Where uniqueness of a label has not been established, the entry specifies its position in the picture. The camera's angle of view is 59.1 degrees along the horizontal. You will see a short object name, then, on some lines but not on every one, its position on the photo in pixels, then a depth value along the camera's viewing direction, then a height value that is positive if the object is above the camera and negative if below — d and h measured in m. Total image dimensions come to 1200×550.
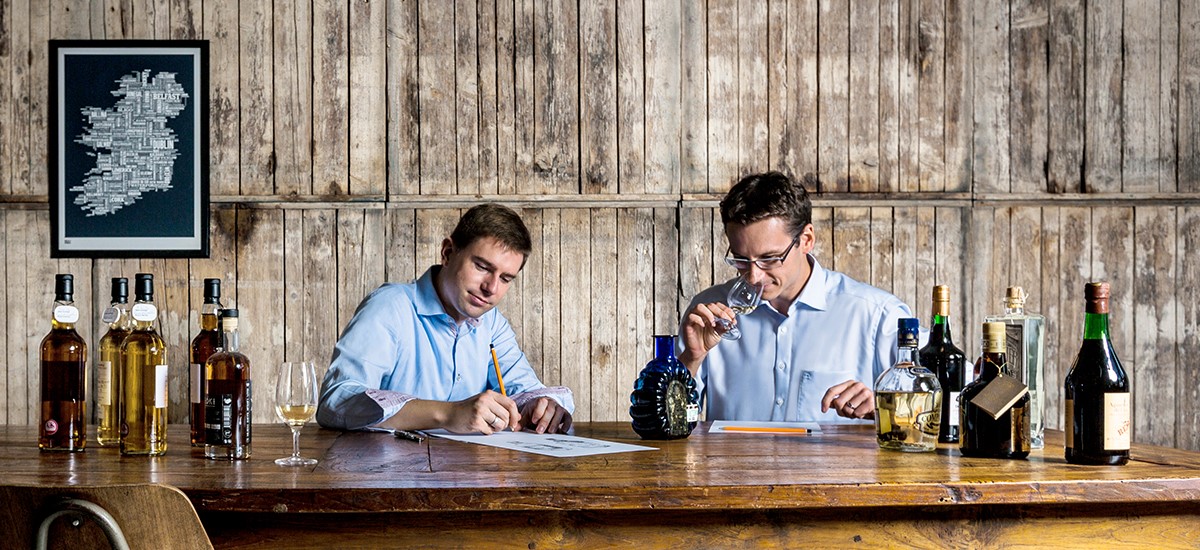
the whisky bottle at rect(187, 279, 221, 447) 1.97 -0.14
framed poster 3.68 +0.43
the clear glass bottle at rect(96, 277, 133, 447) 1.91 -0.18
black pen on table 2.14 -0.33
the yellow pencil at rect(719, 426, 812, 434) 2.28 -0.34
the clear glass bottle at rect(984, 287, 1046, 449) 1.97 -0.14
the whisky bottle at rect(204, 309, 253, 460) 1.86 -0.22
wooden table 1.56 -0.34
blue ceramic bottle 2.15 -0.26
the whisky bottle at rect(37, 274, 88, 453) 1.93 -0.20
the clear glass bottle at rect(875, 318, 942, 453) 1.97 -0.24
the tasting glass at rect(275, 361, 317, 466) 1.79 -0.20
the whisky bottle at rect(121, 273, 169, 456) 1.89 -0.19
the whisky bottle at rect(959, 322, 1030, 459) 1.86 -0.25
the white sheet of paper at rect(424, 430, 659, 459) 1.97 -0.34
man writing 2.39 -0.18
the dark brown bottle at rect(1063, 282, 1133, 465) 1.79 -0.22
